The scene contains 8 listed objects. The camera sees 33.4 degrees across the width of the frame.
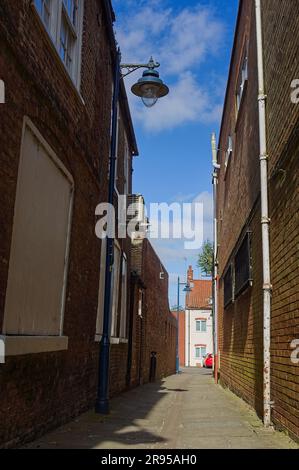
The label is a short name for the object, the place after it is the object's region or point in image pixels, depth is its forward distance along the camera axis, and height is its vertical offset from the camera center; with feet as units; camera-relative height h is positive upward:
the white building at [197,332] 188.85 +3.99
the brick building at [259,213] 18.90 +6.68
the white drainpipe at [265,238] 22.66 +4.96
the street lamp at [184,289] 115.42 +12.58
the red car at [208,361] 149.79 -5.59
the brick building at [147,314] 48.49 +3.30
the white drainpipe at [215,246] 62.20 +12.56
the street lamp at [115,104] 28.19 +14.69
